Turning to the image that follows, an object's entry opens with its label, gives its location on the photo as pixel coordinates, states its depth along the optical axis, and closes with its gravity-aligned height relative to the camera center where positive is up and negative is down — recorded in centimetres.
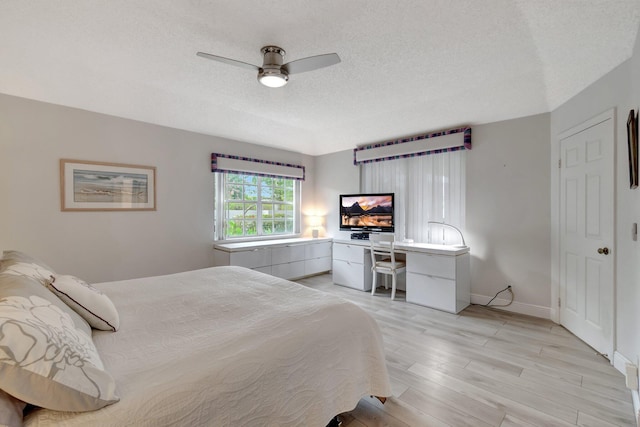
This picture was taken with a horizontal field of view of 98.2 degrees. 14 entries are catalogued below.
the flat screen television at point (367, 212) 447 +1
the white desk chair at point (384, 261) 391 -67
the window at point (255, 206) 448 +12
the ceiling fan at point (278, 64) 200 +111
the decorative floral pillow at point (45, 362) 75 -44
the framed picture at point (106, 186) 308 +31
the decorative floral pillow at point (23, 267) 132 -28
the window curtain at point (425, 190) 392 +34
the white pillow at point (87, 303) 134 -45
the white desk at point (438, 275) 341 -81
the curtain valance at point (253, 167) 426 +78
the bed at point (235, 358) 94 -60
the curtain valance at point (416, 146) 375 +101
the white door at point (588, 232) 237 -18
